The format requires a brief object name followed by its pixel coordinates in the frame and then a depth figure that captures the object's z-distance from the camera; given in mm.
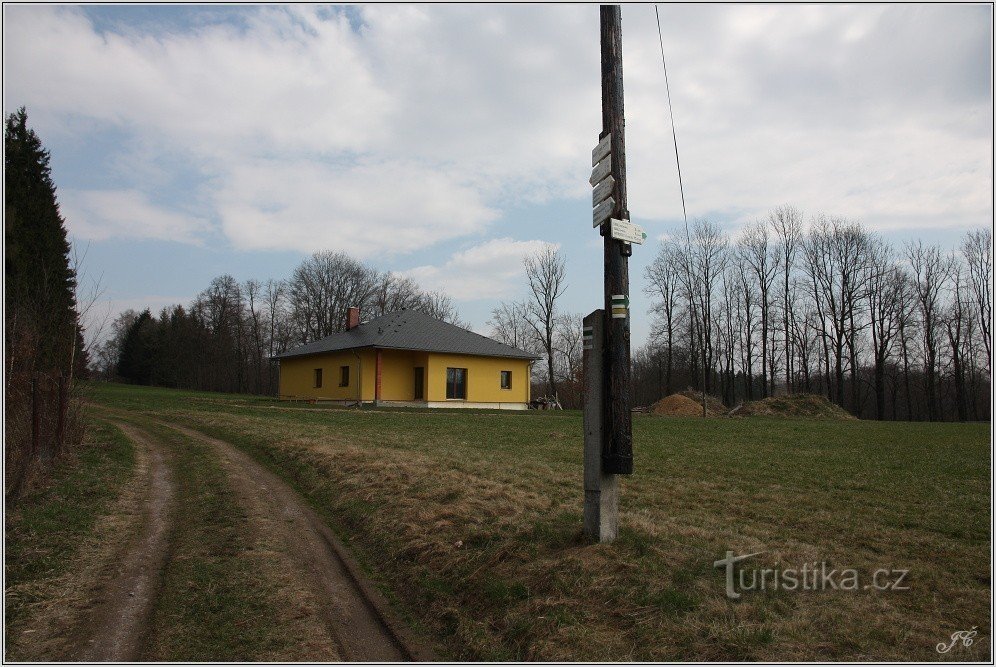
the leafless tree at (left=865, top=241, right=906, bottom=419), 42469
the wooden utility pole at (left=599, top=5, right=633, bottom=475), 5051
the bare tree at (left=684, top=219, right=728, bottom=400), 45781
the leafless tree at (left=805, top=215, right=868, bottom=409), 42500
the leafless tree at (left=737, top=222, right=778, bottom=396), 45500
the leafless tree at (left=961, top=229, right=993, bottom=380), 39562
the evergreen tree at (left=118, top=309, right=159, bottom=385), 57656
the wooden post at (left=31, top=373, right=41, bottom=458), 7703
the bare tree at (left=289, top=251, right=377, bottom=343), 56094
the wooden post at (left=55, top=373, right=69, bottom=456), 9062
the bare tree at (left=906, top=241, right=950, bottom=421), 42125
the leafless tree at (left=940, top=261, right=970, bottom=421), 40812
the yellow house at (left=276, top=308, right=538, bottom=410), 28031
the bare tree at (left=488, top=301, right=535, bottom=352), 58219
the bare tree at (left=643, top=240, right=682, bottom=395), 46844
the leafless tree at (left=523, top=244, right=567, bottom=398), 48844
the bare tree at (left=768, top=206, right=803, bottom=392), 45094
